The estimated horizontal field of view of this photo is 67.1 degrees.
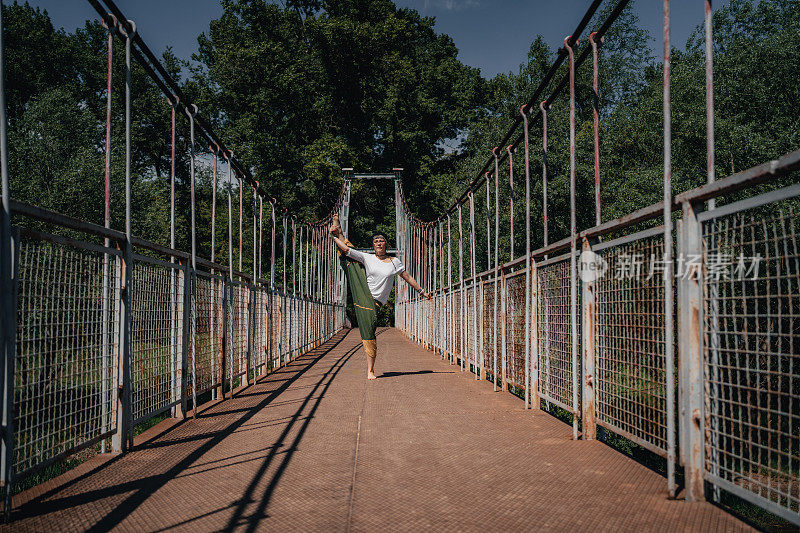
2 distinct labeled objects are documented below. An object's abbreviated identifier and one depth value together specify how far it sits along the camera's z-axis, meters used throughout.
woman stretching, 6.72
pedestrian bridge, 2.21
